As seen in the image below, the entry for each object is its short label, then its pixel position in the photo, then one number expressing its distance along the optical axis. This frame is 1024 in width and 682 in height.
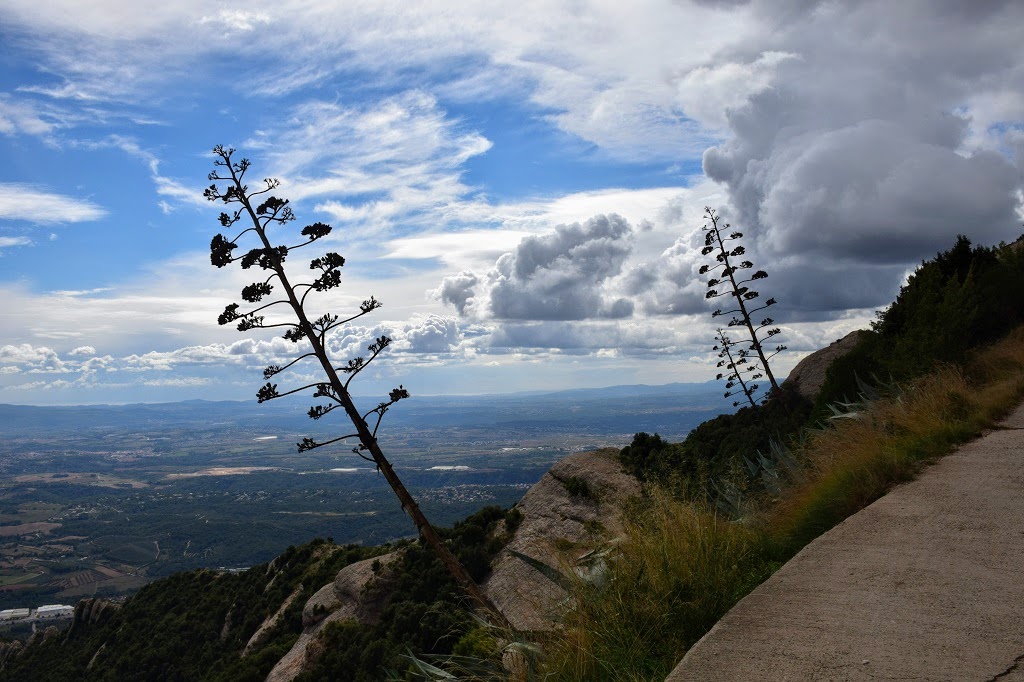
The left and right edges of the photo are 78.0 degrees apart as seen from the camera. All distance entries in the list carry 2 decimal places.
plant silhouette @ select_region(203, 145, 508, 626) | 8.25
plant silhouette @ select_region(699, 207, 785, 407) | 20.59
